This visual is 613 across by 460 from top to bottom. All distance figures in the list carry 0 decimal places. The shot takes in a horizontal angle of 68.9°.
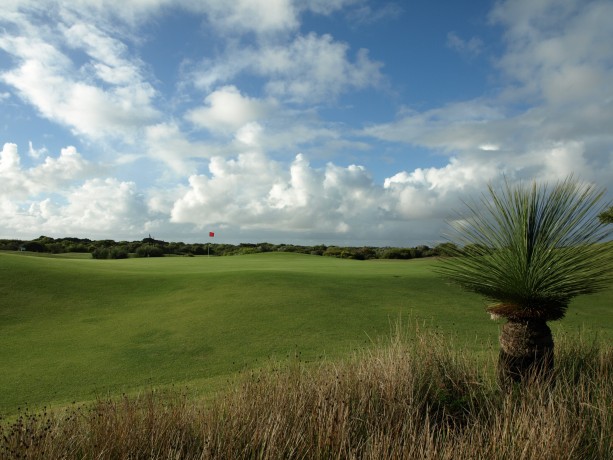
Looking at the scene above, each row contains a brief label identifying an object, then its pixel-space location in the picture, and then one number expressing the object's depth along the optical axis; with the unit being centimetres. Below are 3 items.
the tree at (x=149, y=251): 4862
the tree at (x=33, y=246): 4788
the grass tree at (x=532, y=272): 626
